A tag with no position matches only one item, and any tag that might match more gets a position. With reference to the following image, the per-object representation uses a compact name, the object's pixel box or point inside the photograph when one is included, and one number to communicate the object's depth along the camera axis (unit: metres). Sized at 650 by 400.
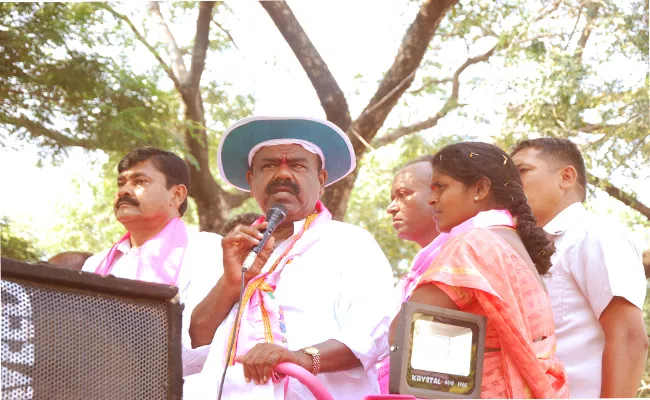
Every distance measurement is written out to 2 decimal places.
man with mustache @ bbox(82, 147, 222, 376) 3.73
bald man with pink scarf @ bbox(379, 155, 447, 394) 4.34
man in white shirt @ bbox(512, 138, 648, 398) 3.01
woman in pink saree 2.26
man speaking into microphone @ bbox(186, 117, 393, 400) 2.73
